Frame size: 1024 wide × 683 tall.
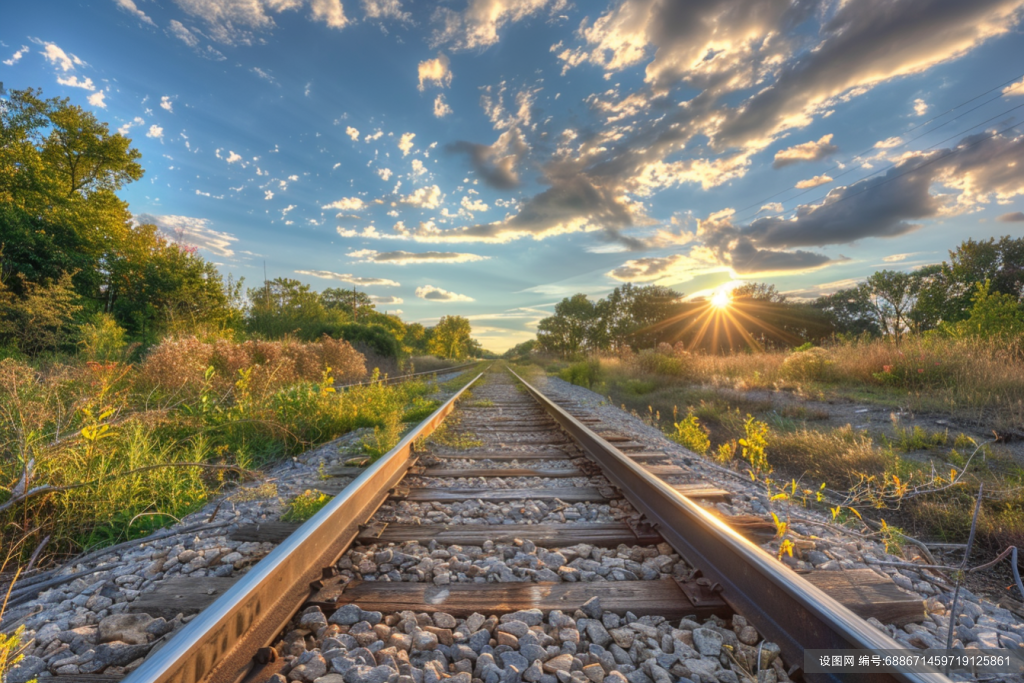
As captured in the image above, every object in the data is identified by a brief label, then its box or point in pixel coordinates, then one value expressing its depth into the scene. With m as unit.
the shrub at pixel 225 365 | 5.65
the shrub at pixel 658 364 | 12.62
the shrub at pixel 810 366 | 10.23
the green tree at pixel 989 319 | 9.04
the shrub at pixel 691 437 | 4.86
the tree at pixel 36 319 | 11.88
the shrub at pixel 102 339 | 9.70
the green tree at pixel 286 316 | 20.06
